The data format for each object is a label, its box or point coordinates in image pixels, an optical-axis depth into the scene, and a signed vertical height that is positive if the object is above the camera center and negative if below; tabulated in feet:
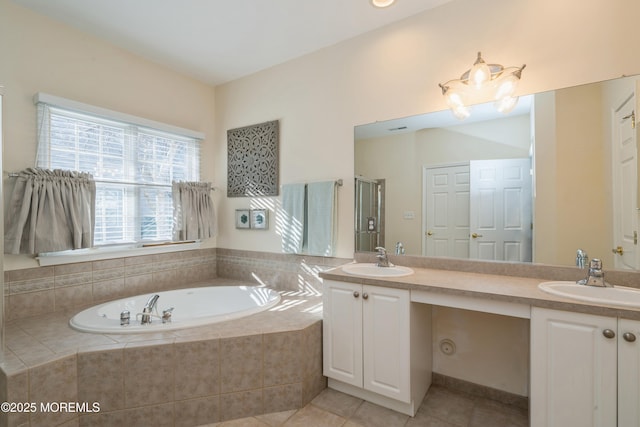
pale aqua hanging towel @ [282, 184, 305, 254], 8.70 -0.05
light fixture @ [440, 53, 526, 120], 5.95 +2.81
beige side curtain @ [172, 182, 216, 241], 9.53 +0.14
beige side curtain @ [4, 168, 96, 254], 6.39 +0.06
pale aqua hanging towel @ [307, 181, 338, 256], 8.13 -0.05
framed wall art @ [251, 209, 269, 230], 9.68 -0.12
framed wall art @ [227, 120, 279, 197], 9.48 +1.91
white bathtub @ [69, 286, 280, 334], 5.97 -2.40
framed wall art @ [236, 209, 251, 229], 10.08 -0.10
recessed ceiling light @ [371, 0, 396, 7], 6.44 +4.82
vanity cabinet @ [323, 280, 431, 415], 5.57 -2.66
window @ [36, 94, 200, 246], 7.16 +1.54
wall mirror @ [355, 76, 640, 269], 5.14 +0.76
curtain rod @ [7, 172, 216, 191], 6.37 +0.94
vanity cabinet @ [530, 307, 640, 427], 3.80 -2.16
